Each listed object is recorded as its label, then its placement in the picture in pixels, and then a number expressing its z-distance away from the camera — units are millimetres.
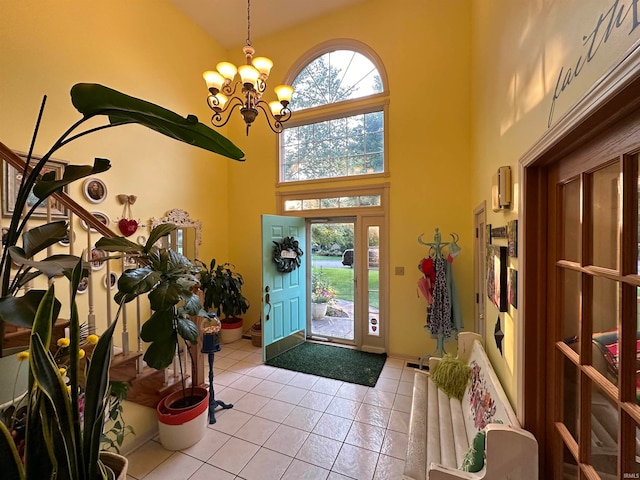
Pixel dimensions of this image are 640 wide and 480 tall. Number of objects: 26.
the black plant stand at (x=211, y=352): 2443
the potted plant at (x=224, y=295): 3955
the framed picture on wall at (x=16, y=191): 2322
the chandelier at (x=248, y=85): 2447
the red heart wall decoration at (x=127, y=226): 3234
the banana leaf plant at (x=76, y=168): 791
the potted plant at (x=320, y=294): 4449
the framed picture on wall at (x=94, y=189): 2920
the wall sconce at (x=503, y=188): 1621
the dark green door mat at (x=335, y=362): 3262
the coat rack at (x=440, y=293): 3129
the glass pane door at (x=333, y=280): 4211
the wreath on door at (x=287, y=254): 3818
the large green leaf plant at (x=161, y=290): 1428
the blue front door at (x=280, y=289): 3650
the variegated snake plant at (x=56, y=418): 752
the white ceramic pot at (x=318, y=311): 4492
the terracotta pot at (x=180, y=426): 2082
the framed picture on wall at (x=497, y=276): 1704
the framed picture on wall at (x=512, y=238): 1454
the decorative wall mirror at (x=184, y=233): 3770
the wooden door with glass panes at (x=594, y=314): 797
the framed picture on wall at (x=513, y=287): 1465
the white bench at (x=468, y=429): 1202
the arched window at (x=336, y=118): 3918
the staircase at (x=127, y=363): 1545
